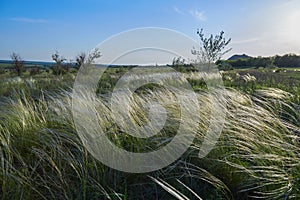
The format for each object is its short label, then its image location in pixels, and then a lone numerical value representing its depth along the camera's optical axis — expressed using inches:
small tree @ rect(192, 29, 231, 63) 512.4
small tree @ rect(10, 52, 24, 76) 896.5
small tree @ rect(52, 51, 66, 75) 701.9
